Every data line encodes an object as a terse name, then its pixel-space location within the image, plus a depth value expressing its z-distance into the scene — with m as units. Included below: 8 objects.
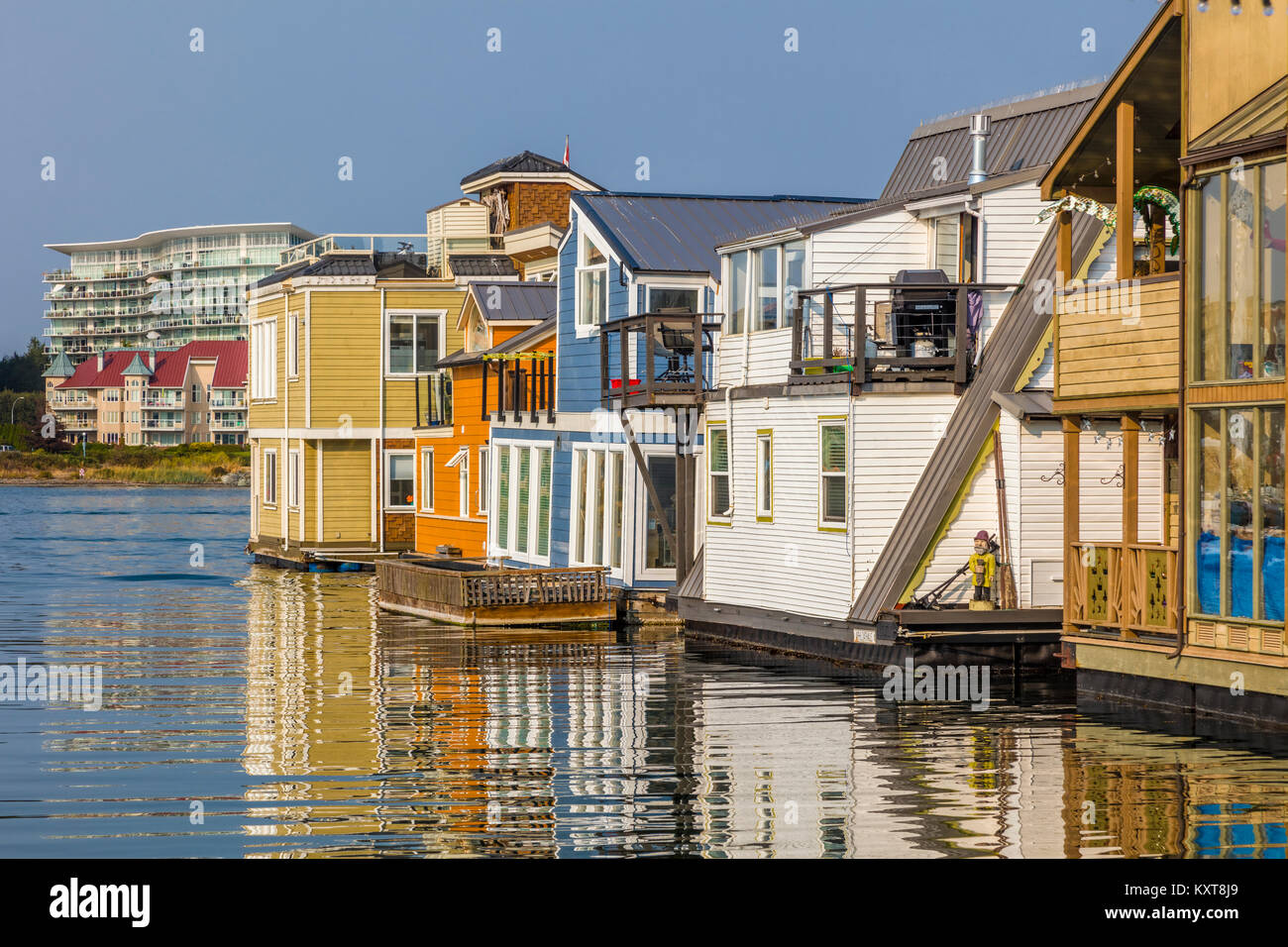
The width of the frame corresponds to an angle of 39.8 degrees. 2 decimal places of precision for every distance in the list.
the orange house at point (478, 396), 42.16
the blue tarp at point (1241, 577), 19.45
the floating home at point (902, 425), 25.75
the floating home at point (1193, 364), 19.83
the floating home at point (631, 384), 33.78
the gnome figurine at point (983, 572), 25.34
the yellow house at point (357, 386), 52.69
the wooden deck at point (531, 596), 34.28
